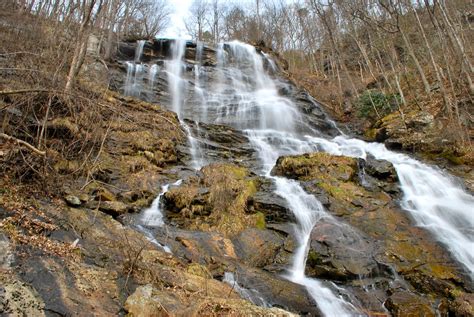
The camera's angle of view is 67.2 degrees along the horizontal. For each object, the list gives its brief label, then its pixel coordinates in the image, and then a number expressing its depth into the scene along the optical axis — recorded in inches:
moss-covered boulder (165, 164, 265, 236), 322.7
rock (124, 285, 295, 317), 150.0
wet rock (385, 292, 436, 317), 227.0
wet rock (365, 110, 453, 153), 535.6
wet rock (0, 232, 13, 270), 148.9
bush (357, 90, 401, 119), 711.1
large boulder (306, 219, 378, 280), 269.0
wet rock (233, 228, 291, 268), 284.8
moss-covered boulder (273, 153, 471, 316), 257.6
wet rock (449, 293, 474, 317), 221.5
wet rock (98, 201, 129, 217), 297.6
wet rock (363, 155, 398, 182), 434.6
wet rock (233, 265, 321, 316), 229.0
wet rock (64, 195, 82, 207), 263.9
